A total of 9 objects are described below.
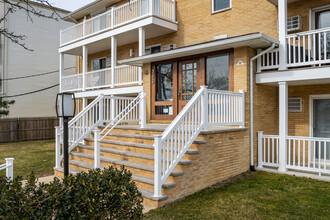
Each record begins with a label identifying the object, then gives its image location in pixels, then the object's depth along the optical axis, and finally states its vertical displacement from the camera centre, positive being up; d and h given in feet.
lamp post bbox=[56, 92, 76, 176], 18.28 +0.38
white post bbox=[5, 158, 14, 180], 16.96 -3.51
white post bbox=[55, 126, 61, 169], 27.20 -3.60
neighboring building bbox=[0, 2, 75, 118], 65.05 +12.47
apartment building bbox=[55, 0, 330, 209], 20.81 +1.90
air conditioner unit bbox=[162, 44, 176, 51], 42.42 +10.38
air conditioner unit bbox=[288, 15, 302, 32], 29.22 +9.71
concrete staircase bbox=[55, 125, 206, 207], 18.33 -4.04
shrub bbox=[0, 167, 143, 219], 8.98 -3.16
